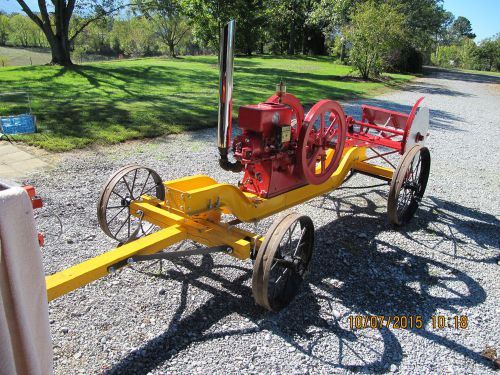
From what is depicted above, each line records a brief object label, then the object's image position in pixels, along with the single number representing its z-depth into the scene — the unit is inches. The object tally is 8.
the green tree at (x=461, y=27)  3641.7
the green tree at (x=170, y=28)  1224.4
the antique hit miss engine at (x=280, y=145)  143.9
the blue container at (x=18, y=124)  270.1
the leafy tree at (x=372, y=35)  727.7
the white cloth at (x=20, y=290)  59.0
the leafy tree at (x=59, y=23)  592.1
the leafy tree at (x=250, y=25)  921.5
